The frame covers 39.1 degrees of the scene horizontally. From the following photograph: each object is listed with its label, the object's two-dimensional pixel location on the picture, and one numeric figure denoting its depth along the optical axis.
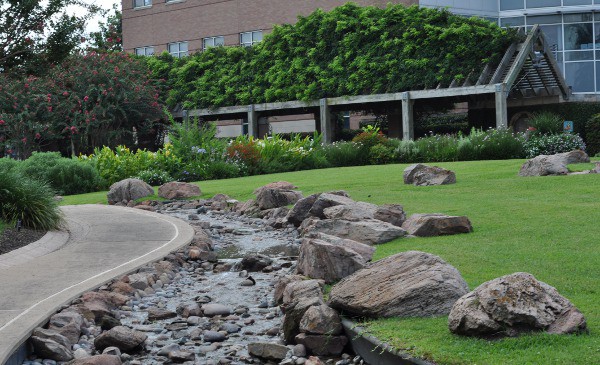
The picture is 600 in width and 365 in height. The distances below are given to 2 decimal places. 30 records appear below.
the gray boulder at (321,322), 6.16
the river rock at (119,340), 6.37
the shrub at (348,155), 26.16
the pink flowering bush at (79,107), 32.66
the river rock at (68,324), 6.52
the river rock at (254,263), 9.74
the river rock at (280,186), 16.53
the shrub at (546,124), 28.53
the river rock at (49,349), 6.02
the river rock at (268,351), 6.08
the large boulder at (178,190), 18.55
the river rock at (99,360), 5.63
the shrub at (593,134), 30.20
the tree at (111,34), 40.47
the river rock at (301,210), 13.42
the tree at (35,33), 14.83
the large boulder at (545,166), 15.88
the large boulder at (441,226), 9.83
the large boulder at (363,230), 9.77
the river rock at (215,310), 7.50
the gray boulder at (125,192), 18.88
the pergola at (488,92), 29.59
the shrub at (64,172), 21.84
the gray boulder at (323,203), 12.59
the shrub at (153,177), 22.67
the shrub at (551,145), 24.64
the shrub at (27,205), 12.31
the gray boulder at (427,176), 16.16
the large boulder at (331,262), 7.46
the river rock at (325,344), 6.05
